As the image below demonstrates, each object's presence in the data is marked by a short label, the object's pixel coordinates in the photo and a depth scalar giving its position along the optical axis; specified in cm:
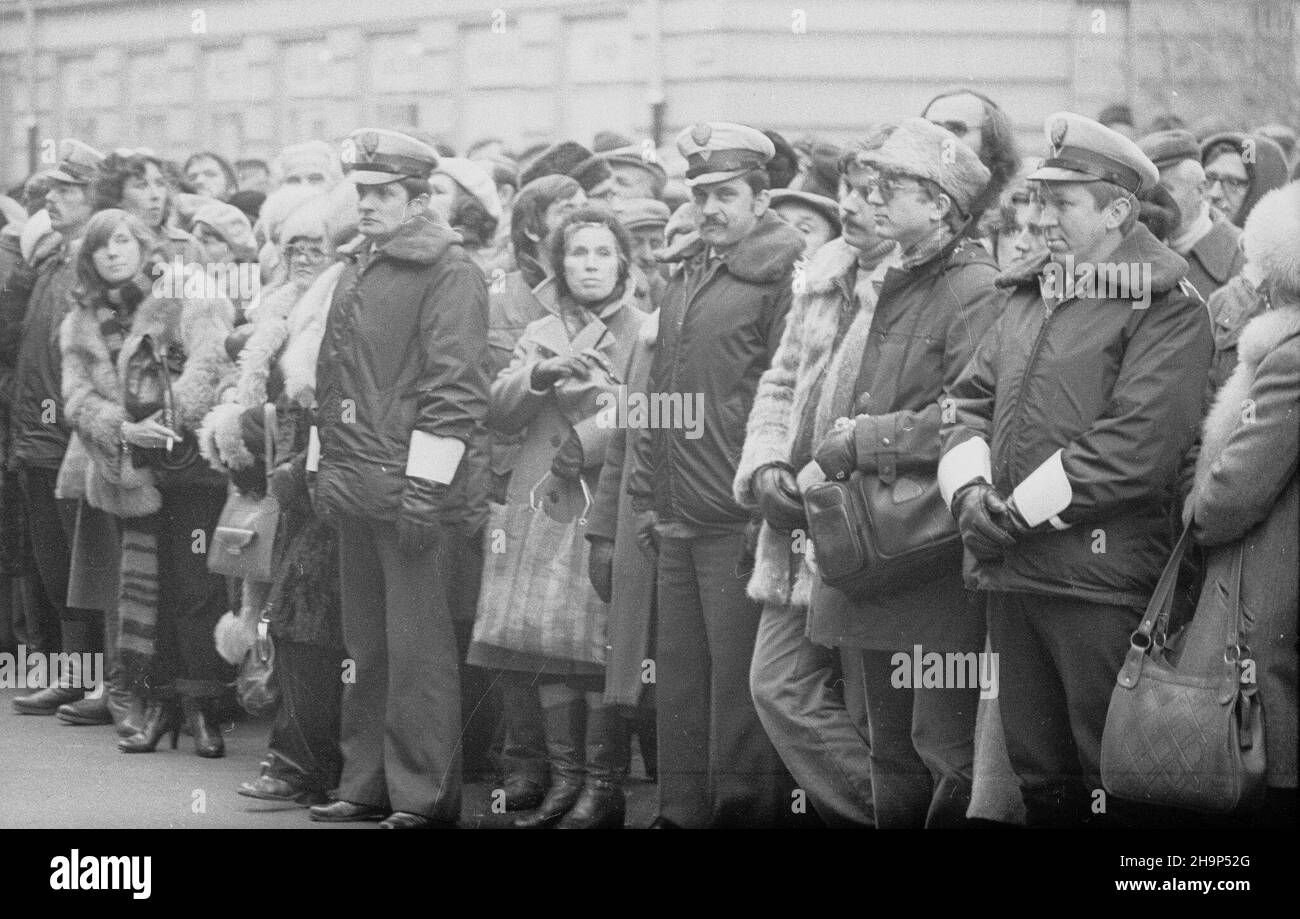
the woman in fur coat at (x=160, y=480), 772
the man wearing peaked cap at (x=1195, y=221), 622
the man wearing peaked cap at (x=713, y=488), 641
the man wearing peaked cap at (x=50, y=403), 777
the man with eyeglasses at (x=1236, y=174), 712
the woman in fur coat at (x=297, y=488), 705
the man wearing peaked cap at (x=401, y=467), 665
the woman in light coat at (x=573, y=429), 691
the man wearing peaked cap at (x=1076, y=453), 539
